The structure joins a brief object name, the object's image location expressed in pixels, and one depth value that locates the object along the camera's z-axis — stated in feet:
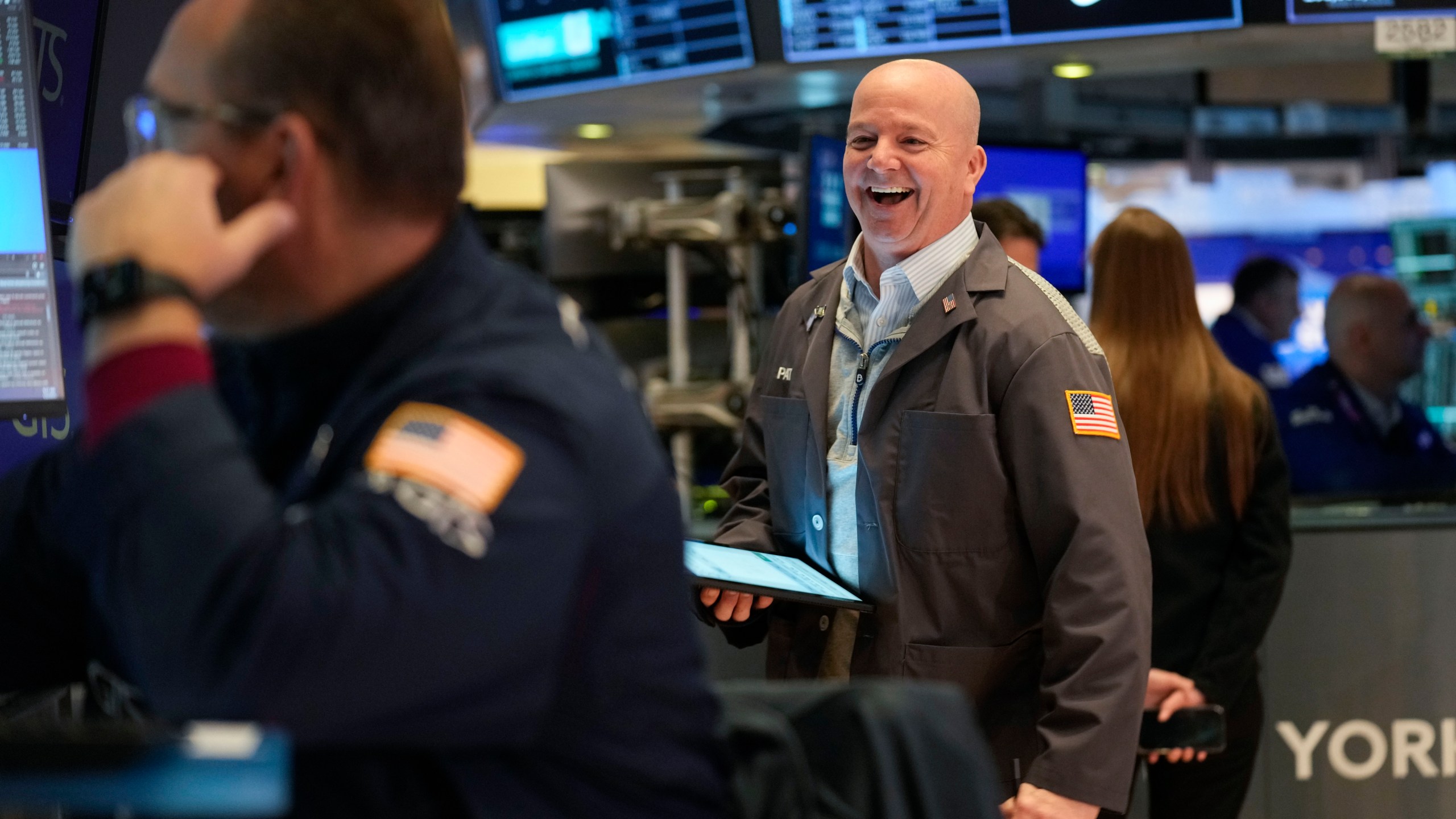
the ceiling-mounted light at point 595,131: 20.47
